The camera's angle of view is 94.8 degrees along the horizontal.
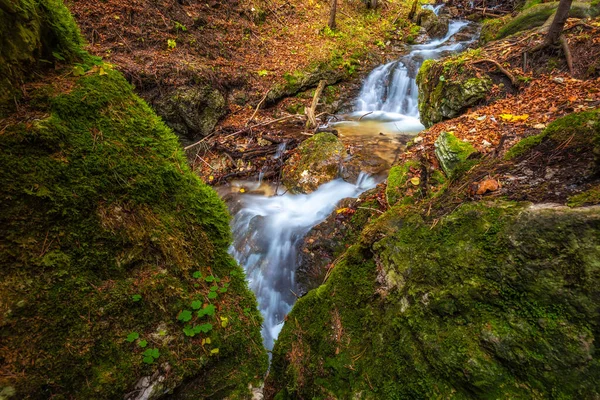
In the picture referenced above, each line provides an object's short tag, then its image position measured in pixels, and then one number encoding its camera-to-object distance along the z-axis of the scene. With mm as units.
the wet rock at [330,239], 5316
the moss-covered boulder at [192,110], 9406
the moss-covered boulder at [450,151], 4344
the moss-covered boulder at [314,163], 7250
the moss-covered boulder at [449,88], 6117
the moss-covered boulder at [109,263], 1711
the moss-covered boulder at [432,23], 15391
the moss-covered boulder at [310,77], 11219
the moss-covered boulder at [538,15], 6770
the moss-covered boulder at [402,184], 4734
